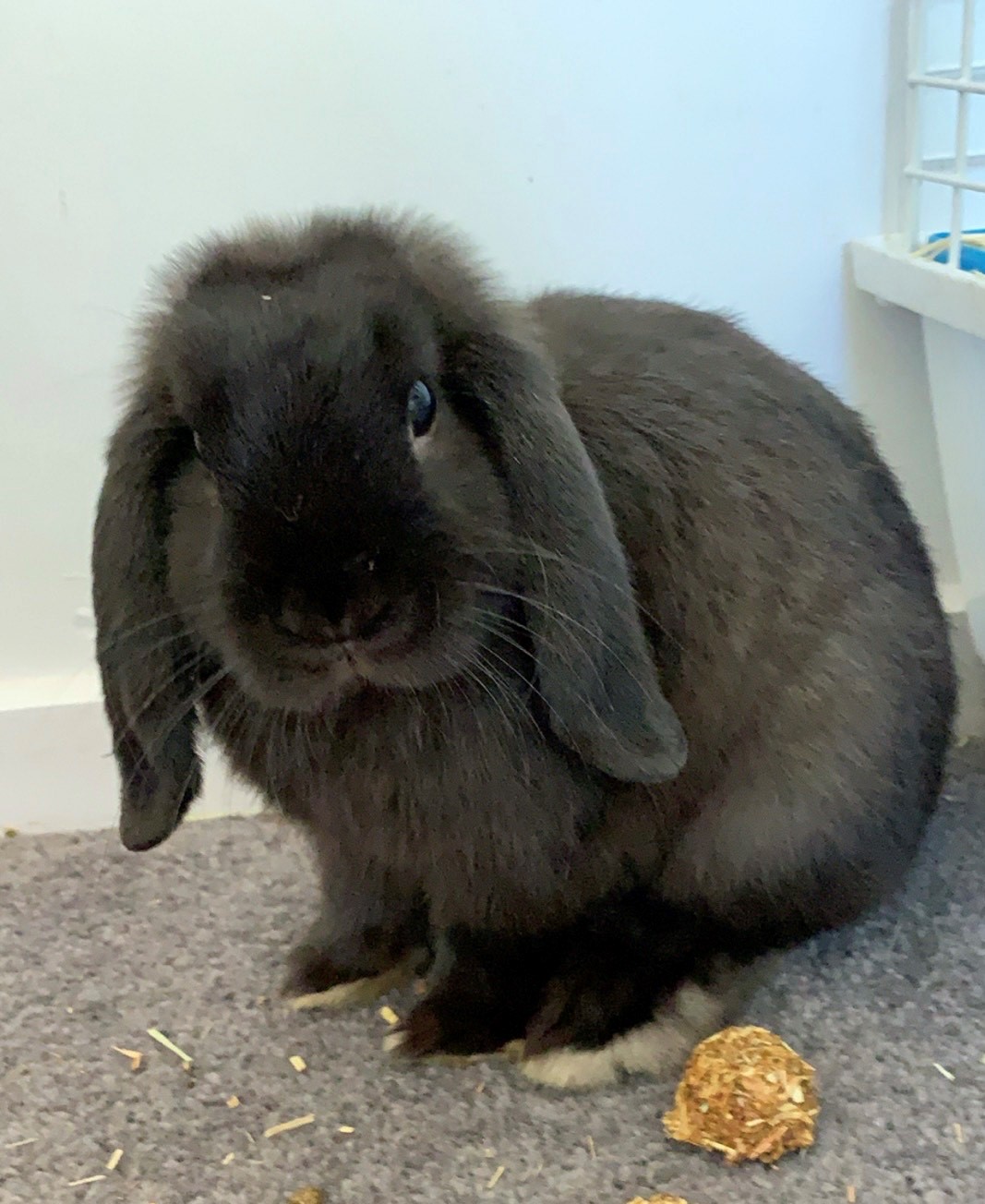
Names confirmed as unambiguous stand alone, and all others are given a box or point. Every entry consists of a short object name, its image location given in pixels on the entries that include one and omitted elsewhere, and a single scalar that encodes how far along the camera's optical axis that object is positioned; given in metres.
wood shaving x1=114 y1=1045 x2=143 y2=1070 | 0.45
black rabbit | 0.34
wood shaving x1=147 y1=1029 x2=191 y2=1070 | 0.45
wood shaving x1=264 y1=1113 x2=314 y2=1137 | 0.42
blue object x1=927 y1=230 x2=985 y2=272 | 0.51
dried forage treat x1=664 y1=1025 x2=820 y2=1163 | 0.38
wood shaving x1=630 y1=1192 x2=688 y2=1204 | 0.36
